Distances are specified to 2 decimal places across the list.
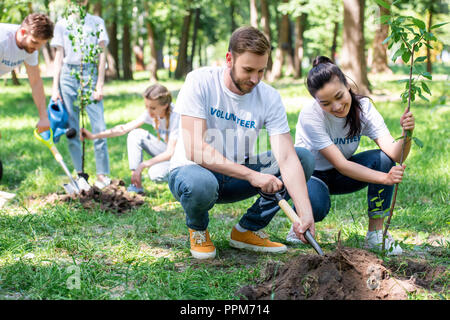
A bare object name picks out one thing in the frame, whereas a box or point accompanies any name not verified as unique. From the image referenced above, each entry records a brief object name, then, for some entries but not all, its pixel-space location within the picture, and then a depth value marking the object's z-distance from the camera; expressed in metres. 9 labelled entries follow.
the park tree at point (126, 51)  20.23
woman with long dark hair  3.15
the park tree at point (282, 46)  18.75
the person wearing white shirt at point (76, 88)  5.25
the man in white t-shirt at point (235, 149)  2.87
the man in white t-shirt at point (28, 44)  4.23
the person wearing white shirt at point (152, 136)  4.76
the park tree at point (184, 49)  20.52
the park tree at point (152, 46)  18.53
